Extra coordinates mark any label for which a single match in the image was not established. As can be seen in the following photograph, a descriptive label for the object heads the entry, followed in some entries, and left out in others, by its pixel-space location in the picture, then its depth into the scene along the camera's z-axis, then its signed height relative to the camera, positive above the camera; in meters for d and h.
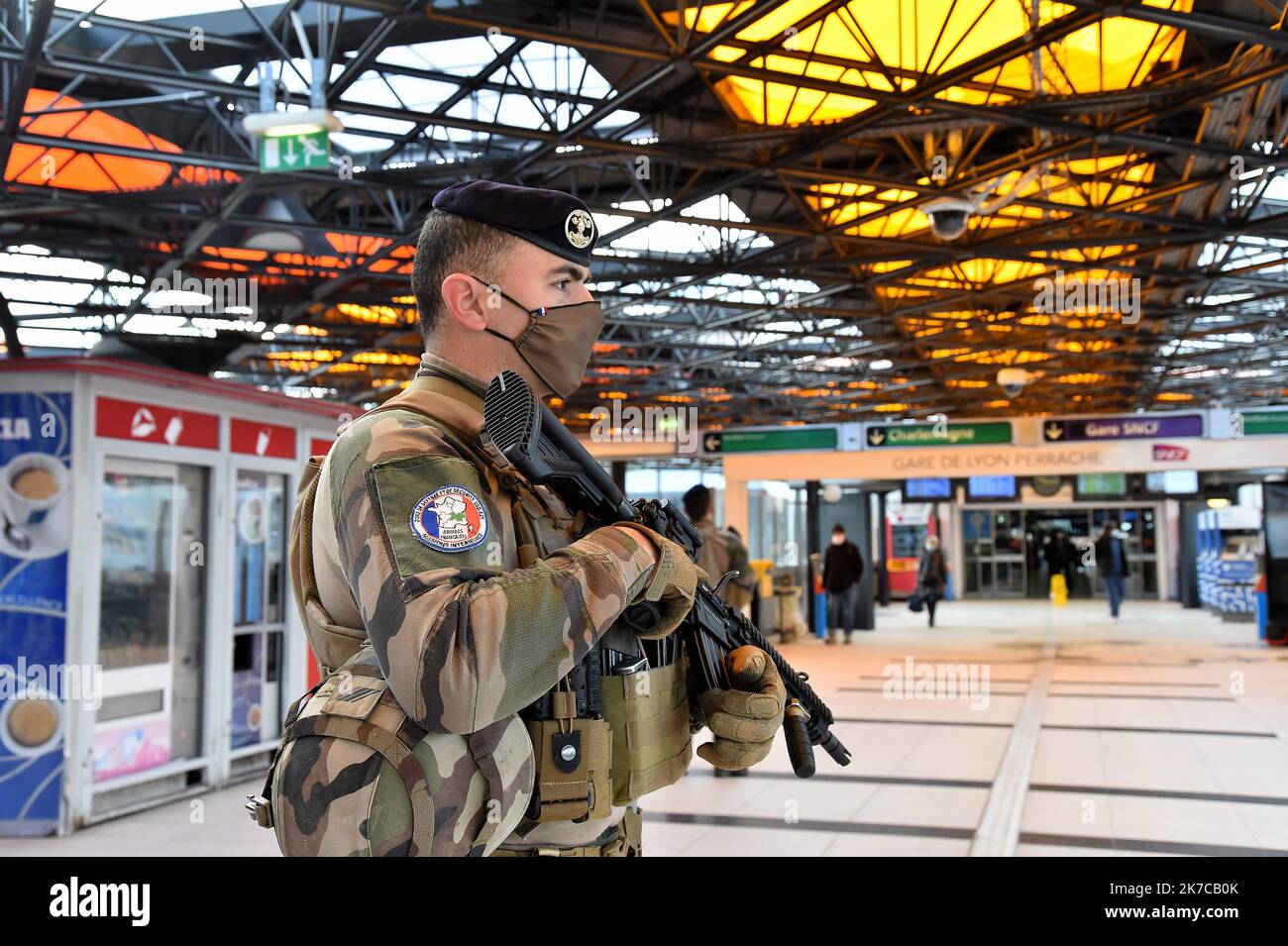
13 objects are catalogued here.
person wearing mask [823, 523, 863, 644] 17.42 -0.45
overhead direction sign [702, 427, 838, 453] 17.08 +1.67
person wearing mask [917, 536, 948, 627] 21.66 -0.76
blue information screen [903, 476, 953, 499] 23.55 +1.15
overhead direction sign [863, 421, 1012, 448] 16.16 +1.63
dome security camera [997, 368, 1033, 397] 17.98 +2.77
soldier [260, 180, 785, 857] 1.22 -0.09
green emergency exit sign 8.34 +3.11
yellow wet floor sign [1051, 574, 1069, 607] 29.03 -1.42
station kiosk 5.89 -0.24
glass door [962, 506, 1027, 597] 32.19 -0.39
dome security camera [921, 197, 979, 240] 11.94 +3.71
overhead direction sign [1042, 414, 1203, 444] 15.59 +1.64
